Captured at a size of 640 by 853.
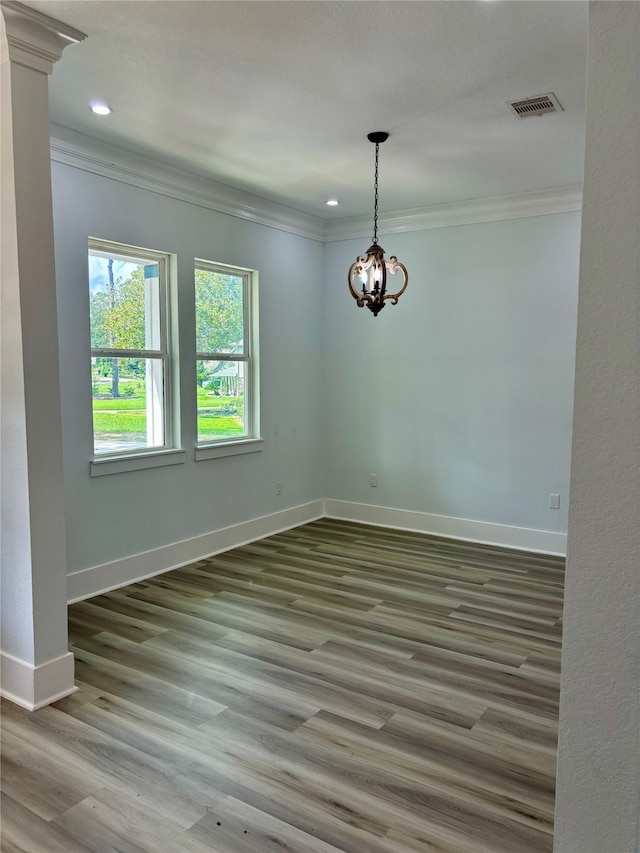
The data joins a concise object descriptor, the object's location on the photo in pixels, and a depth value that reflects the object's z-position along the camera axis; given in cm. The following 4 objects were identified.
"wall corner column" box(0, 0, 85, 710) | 247
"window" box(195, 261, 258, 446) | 483
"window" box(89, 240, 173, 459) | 402
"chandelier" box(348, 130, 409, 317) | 388
